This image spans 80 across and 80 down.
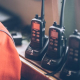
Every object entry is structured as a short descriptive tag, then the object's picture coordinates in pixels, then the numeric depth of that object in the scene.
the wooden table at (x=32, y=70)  0.77
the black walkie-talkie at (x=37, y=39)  0.82
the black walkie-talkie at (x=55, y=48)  0.75
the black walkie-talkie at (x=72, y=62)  0.70
